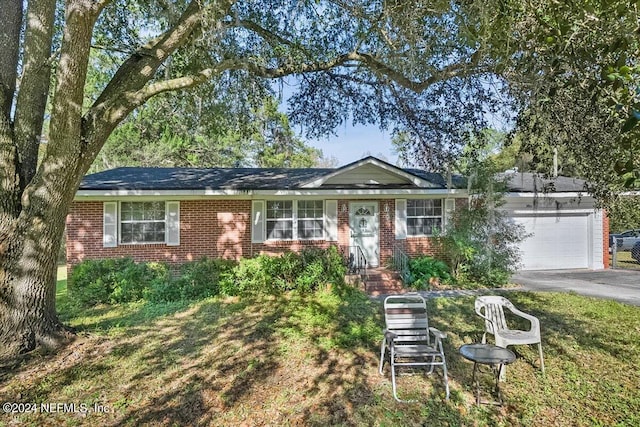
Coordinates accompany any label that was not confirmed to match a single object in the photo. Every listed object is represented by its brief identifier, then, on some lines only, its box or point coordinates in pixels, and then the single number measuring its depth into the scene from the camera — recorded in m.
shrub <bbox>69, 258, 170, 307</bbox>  8.46
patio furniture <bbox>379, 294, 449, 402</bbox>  4.77
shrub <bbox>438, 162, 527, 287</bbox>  10.06
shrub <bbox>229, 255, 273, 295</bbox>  9.01
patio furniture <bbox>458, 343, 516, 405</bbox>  4.05
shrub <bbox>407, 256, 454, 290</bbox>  10.17
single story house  10.17
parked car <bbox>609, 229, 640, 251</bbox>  17.59
